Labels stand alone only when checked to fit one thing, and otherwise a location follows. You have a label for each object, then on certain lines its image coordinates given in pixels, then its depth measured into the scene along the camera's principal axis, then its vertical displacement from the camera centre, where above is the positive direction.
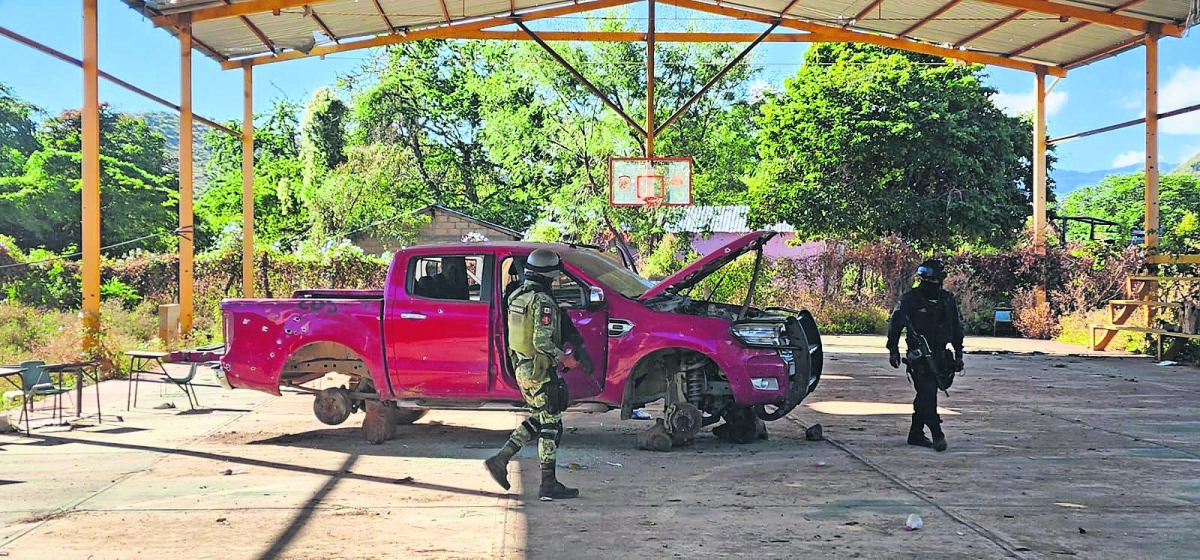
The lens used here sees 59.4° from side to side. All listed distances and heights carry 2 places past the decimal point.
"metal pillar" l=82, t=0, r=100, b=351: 14.89 +1.47
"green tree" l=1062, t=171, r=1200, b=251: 68.62 +5.66
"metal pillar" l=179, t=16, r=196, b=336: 18.44 +1.55
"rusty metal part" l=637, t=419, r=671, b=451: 9.34 -1.45
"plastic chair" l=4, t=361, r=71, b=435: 10.11 -1.03
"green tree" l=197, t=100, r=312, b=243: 55.78 +5.09
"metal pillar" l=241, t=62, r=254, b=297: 21.78 +1.99
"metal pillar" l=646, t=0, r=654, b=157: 22.14 +4.06
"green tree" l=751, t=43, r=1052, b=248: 36.69 +4.10
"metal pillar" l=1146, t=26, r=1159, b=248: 19.80 +2.61
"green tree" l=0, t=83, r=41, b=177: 55.62 +8.45
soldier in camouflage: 7.46 -0.54
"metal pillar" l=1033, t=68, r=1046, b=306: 24.19 +2.53
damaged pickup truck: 9.22 -0.60
